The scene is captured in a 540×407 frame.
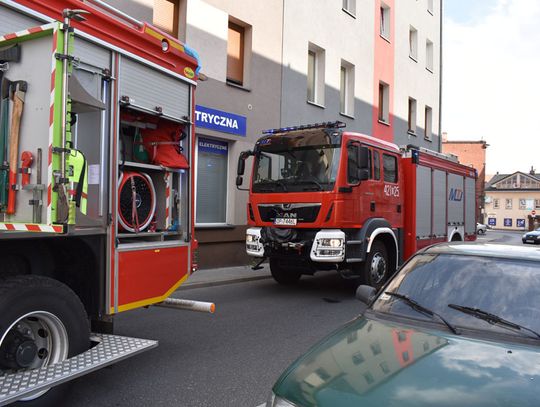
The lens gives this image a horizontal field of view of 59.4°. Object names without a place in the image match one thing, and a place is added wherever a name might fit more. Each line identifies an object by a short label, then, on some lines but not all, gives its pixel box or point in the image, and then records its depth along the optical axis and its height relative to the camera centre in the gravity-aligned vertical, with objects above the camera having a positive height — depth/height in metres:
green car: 2.15 -0.76
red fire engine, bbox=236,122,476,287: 7.91 +0.08
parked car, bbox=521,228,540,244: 33.72 -1.92
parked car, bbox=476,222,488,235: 44.13 -1.84
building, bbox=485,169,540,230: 73.38 +1.54
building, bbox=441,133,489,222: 60.19 +7.54
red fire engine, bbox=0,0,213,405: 3.29 +0.17
